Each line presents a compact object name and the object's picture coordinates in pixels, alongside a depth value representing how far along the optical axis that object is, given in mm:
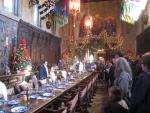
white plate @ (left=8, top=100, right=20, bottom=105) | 2584
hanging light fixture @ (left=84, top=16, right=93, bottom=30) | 10371
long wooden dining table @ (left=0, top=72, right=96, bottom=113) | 2320
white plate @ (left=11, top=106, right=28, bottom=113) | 2211
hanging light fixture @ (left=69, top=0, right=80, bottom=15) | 6321
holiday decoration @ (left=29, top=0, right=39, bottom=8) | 7400
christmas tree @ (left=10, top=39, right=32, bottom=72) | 5834
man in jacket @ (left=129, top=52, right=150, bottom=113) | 1768
